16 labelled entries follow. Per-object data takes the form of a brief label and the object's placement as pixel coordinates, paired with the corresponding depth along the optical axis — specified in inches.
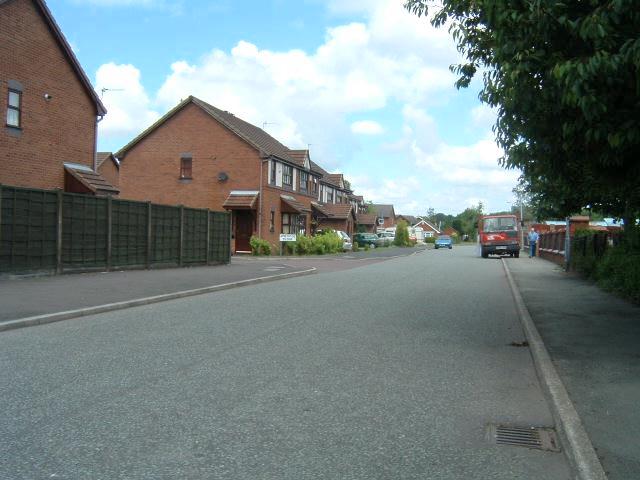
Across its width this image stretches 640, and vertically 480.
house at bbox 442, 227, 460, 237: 4738.7
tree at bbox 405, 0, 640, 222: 223.3
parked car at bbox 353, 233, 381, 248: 2177.7
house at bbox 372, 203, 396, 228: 4753.9
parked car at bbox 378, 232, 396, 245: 2454.2
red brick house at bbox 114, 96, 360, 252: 1439.5
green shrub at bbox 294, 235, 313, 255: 1455.5
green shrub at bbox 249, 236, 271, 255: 1346.0
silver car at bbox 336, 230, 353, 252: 1728.6
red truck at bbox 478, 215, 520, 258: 1467.8
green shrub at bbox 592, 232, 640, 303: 461.1
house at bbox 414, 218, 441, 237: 5777.6
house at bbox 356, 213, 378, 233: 3019.2
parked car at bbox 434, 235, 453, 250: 2736.2
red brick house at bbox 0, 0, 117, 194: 731.4
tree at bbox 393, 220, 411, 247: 2655.0
